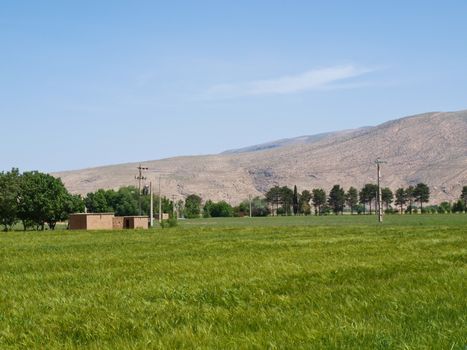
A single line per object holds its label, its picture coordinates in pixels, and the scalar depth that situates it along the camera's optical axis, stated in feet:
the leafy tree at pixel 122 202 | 607.78
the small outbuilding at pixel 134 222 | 345.72
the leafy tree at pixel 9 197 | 359.25
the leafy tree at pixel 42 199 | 364.17
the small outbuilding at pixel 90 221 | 323.98
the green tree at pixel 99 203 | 588.42
